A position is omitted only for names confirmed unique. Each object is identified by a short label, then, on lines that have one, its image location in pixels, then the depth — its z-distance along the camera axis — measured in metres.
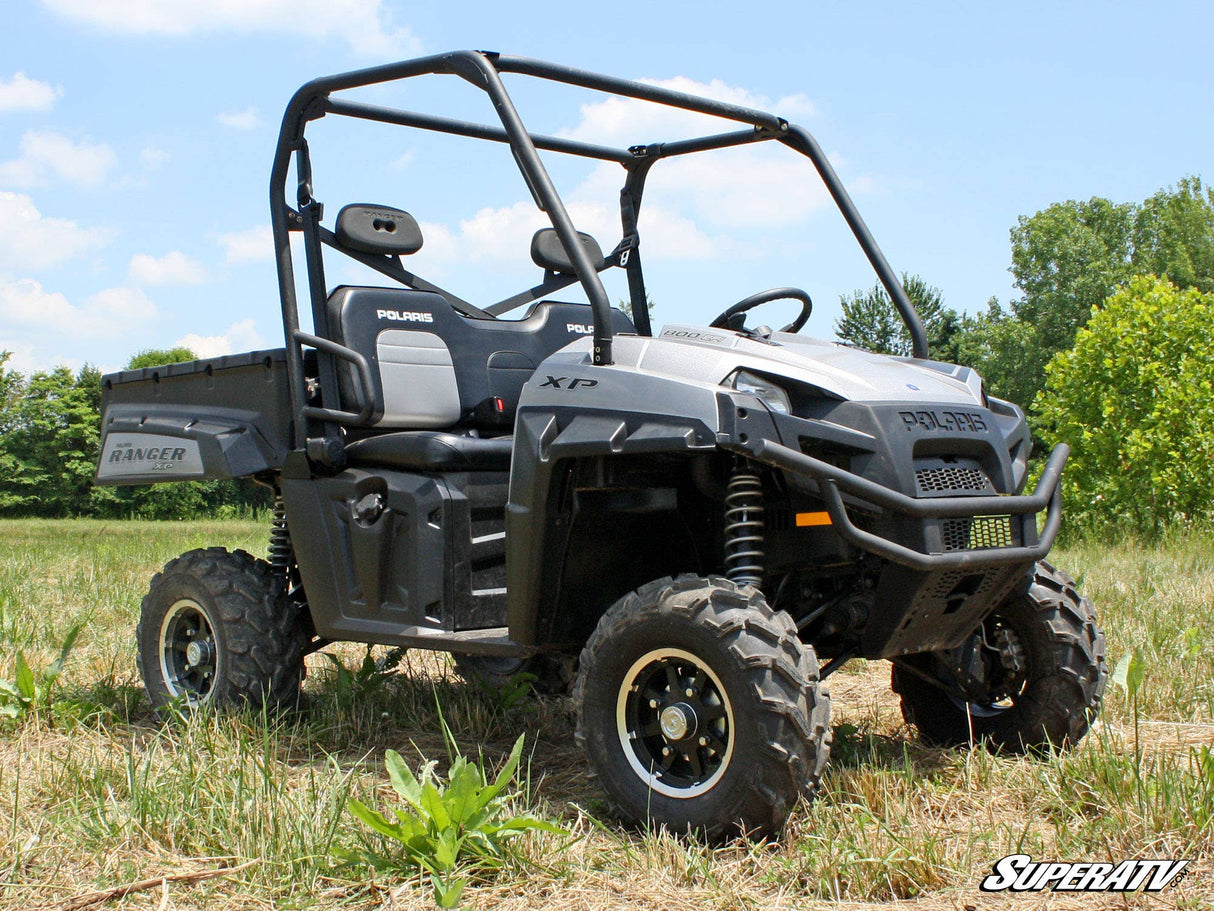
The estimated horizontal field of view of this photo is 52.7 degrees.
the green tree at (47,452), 35.41
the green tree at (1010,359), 39.81
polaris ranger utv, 2.98
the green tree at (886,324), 41.25
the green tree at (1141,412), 11.92
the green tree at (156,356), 43.31
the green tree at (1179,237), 42.06
